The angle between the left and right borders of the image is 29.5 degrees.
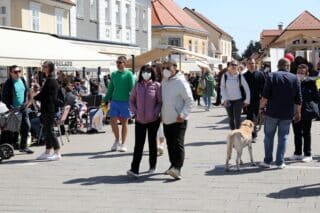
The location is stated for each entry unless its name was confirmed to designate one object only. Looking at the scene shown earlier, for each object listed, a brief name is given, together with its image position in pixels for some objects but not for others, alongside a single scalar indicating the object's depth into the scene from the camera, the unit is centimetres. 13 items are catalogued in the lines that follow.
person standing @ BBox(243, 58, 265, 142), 1300
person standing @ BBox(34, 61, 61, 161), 1070
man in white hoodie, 872
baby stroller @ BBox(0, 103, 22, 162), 1105
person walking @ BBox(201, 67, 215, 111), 2488
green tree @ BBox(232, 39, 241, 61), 13286
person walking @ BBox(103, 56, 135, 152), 1180
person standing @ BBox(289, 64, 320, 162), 1040
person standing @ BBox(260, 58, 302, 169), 949
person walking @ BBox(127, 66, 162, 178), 898
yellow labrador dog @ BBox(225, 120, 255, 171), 939
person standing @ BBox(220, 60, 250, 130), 1202
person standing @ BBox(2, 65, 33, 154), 1198
